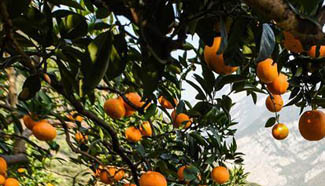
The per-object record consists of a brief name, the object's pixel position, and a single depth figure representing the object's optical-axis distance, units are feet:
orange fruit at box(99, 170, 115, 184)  5.79
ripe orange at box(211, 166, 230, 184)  5.16
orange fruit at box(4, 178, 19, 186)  4.75
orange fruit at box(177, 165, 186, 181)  4.65
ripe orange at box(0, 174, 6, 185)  4.52
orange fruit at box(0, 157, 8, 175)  4.11
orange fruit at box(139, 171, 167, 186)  3.37
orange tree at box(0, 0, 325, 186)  1.45
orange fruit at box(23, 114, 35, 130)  4.61
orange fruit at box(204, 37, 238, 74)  2.11
